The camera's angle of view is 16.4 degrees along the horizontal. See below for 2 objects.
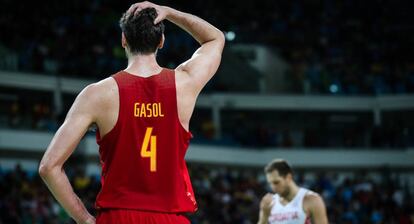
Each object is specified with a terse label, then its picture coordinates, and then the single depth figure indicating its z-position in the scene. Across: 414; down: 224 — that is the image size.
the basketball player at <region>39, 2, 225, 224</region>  7.00
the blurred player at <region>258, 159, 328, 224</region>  16.34
